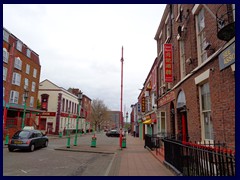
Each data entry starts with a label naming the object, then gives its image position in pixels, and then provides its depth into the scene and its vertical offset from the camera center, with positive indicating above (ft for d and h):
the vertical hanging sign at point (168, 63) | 40.73 +11.87
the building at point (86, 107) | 189.02 +12.20
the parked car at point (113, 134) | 124.60 -9.92
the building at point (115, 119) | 423.76 -1.24
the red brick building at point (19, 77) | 81.20 +20.50
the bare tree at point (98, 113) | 214.55 +5.78
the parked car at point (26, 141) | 43.50 -5.45
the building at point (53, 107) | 128.77 +6.88
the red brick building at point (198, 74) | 19.80 +6.27
